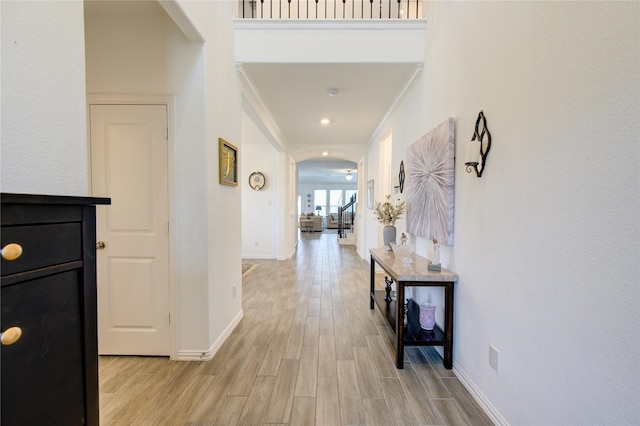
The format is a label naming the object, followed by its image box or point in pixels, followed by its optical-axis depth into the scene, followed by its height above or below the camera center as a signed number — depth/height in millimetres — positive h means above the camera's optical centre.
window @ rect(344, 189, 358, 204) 17172 +600
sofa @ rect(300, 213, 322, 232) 12297 -914
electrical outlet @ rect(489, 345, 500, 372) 1571 -880
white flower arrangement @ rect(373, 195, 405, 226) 3141 -122
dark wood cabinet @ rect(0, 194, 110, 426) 635 -289
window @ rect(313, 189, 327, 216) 17047 +207
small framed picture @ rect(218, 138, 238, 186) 2398 +355
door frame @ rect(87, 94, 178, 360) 2176 +545
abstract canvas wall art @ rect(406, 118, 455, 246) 2109 +167
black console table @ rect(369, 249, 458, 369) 2055 -800
